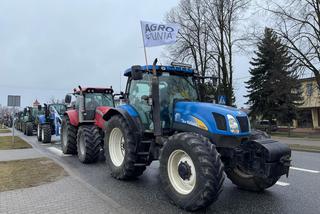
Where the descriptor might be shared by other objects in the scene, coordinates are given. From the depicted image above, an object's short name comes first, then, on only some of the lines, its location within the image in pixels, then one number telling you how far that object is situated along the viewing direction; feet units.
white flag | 18.52
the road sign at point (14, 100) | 45.10
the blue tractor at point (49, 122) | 43.16
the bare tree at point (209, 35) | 76.28
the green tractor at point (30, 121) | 64.43
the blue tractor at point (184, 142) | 12.50
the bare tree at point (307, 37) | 57.77
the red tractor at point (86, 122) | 24.35
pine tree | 72.18
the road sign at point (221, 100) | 19.82
